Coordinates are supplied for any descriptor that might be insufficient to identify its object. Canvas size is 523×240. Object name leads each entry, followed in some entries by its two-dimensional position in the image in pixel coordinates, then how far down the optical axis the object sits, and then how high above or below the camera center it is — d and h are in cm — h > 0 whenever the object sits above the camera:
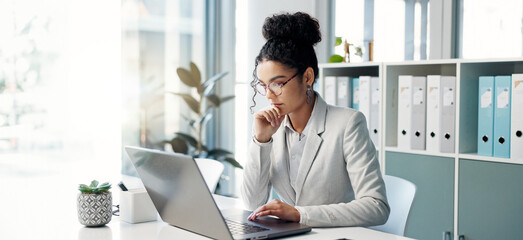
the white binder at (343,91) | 314 +2
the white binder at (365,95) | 304 +0
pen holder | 163 -34
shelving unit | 253 -37
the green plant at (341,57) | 326 +23
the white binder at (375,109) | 301 -8
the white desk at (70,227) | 148 -39
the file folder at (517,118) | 248 -10
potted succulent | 158 -32
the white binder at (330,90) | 317 +2
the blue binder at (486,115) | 260 -9
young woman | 188 -14
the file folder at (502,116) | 253 -9
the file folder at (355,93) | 311 +1
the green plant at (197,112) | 380 -13
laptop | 134 -29
